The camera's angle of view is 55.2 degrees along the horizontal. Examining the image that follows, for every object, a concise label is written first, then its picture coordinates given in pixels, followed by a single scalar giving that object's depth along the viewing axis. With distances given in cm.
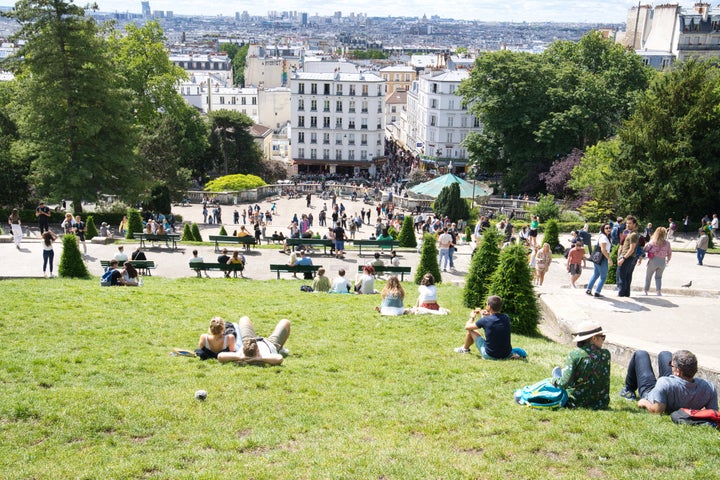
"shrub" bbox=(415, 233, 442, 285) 1908
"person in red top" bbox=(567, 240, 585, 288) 1811
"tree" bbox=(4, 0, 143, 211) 3167
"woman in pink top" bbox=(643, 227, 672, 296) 1627
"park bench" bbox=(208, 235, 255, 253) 2495
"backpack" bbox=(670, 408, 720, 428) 792
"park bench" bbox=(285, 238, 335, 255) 2439
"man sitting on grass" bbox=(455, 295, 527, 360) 1054
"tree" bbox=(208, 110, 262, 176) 6412
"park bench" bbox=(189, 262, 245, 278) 1988
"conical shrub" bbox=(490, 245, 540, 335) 1306
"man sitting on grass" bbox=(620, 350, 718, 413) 823
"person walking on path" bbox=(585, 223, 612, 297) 1580
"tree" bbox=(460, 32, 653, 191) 4931
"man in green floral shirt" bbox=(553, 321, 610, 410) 852
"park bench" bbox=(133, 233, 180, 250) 2487
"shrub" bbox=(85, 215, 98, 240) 2669
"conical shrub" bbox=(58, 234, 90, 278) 1839
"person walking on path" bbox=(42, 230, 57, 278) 1812
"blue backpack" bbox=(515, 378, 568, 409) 866
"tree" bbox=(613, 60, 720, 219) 3123
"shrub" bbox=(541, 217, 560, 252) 2442
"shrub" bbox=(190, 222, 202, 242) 2806
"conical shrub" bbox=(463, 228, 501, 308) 1467
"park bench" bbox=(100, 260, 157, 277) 1966
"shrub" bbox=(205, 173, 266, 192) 5159
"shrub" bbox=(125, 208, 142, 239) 2747
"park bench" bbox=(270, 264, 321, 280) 1995
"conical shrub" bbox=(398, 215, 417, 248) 2745
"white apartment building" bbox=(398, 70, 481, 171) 7431
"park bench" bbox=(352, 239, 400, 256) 2517
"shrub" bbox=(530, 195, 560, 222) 3672
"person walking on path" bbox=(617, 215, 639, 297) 1516
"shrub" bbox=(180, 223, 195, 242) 2761
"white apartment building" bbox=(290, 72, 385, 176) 7644
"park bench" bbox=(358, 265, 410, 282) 1995
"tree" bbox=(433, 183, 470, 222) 4266
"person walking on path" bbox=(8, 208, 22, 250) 2253
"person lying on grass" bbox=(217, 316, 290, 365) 1036
